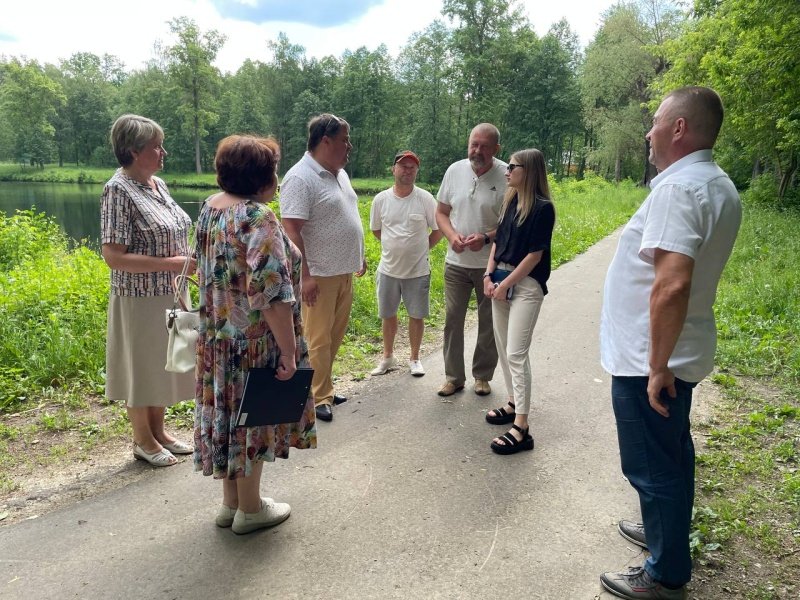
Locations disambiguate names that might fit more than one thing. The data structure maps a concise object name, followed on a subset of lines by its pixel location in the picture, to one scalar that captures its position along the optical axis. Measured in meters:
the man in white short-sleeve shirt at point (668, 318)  1.91
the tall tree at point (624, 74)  33.41
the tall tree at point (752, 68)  10.89
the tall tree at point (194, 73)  50.28
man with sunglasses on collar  3.99
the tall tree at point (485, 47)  43.47
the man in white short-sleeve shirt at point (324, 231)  3.60
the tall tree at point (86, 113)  56.12
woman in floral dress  2.23
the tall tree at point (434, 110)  47.75
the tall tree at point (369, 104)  52.41
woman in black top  3.39
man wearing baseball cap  4.62
